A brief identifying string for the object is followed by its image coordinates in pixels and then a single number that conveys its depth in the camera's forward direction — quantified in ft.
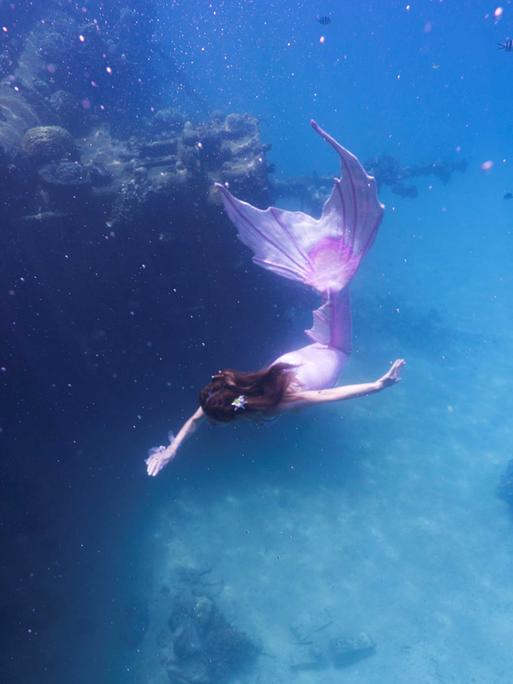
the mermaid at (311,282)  9.71
